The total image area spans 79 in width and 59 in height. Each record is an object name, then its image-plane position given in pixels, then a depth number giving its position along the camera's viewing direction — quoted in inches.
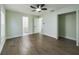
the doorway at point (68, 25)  138.5
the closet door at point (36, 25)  224.9
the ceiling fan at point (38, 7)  108.8
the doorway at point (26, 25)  204.5
